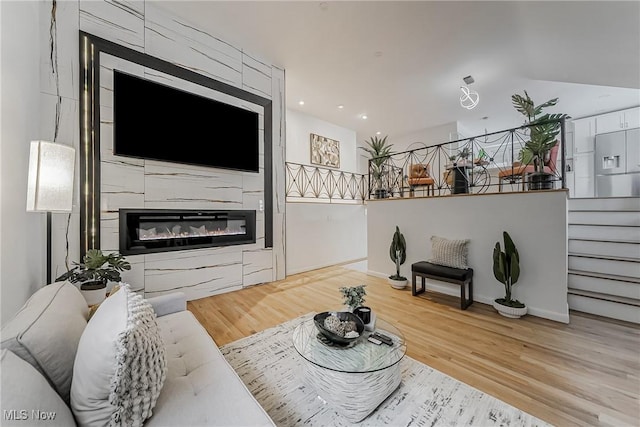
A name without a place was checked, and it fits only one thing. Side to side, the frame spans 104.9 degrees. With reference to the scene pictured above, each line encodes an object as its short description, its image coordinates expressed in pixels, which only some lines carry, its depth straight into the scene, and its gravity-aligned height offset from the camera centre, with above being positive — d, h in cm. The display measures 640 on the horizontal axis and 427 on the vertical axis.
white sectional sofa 66 -53
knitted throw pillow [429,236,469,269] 334 -56
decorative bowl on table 158 -77
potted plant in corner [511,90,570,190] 299 +86
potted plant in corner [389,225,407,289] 405 -63
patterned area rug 145 -122
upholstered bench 306 -81
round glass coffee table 141 -95
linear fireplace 291 -22
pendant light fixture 444 +241
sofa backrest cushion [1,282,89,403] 79 -44
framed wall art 625 +163
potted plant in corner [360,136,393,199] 457 +85
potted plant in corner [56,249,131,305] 221 -57
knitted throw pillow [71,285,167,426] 78 -53
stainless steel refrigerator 533 +111
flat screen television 285 +114
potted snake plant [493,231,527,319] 282 -71
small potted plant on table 191 -66
